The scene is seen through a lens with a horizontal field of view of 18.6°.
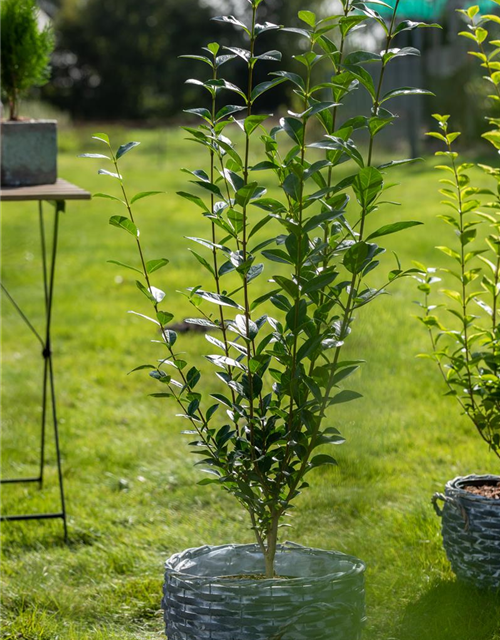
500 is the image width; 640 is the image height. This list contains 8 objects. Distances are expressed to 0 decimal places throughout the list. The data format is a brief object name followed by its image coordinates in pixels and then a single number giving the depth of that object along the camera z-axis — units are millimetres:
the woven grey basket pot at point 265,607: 2557
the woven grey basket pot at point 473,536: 3641
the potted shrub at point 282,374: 2557
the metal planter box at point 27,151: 4716
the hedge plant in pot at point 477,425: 3662
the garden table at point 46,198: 4222
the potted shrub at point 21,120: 4730
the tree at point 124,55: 43523
